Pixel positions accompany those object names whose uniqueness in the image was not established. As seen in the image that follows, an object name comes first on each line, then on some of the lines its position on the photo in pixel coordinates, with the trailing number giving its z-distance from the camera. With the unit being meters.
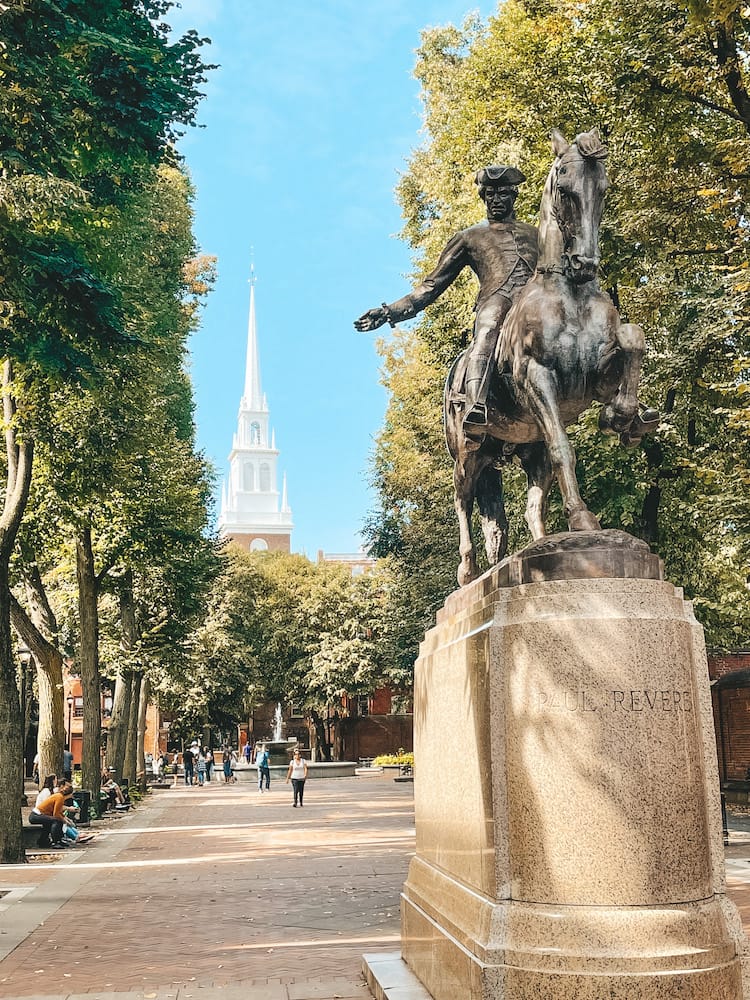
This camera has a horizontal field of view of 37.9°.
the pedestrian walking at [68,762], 34.74
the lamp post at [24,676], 34.26
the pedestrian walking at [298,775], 32.84
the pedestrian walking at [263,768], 44.94
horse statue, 6.53
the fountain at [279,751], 62.25
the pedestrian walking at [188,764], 51.97
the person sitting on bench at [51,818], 20.77
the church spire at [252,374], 177.62
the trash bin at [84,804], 25.84
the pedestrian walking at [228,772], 60.12
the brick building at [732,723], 27.69
